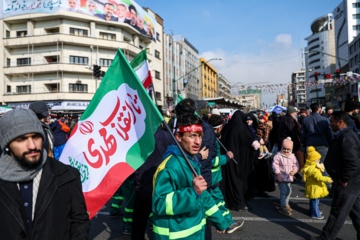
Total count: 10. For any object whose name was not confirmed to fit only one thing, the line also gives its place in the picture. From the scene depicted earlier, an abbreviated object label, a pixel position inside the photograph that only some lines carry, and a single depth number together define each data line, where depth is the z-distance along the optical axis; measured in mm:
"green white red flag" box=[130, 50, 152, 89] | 3045
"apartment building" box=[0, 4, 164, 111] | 32906
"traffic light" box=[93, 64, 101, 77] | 19031
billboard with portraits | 32656
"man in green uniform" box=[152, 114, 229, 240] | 2148
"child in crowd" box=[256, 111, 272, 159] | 6703
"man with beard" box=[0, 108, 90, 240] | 1605
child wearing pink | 5203
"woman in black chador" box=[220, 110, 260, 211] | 5500
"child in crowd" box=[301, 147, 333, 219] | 4738
